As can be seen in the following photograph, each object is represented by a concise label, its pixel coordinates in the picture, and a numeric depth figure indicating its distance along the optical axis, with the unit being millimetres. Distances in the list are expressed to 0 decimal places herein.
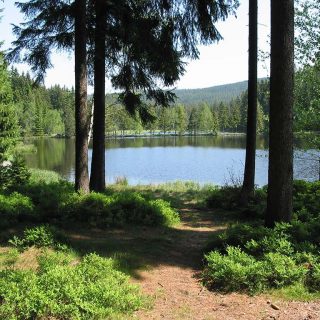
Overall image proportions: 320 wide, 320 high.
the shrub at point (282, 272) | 4863
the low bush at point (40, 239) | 6152
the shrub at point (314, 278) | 4791
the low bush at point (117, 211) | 8070
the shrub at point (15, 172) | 14492
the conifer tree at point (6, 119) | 22734
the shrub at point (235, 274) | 4855
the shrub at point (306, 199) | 7277
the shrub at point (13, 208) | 7594
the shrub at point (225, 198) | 10500
